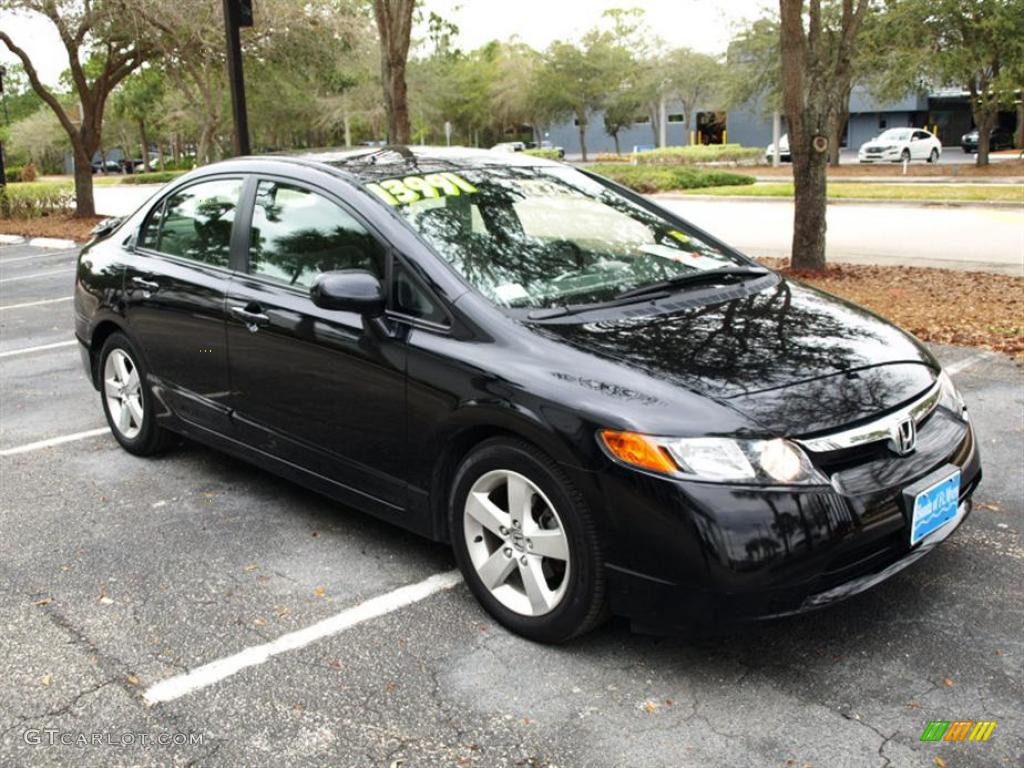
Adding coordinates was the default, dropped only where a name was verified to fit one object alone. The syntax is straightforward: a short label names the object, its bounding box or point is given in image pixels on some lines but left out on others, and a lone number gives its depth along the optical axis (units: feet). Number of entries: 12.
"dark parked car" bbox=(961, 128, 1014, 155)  173.47
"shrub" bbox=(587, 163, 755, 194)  94.53
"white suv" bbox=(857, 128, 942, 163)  132.57
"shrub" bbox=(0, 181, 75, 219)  79.77
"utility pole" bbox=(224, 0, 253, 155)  36.40
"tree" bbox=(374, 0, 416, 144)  39.96
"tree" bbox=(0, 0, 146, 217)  66.74
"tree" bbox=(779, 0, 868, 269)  33.99
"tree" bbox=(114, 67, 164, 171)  155.51
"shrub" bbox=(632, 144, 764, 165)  139.95
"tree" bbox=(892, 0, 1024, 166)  100.42
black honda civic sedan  9.71
